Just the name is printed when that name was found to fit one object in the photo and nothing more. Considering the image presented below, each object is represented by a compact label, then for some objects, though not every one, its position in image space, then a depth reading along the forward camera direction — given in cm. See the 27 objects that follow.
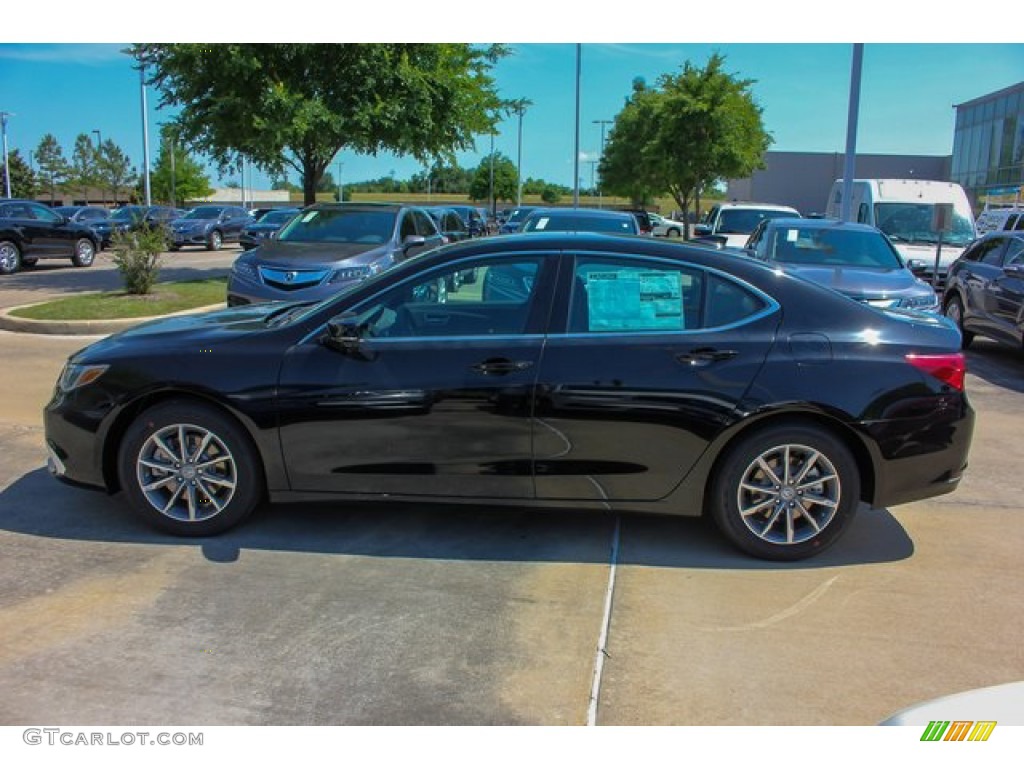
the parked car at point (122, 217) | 2478
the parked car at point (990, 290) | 974
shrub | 1237
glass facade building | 4325
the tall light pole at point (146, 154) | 3825
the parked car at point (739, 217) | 1756
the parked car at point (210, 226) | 2903
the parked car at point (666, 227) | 4144
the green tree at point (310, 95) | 1470
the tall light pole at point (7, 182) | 5625
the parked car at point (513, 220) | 2245
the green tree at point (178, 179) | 6600
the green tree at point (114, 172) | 6919
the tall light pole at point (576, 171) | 3264
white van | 1530
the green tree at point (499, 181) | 7669
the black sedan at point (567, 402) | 416
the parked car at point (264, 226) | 2259
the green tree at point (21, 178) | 7025
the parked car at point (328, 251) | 998
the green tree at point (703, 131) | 2670
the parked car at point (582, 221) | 1133
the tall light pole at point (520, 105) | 1884
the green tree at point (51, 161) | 7362
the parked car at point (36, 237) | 1889
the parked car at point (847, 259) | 863
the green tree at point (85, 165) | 7088
